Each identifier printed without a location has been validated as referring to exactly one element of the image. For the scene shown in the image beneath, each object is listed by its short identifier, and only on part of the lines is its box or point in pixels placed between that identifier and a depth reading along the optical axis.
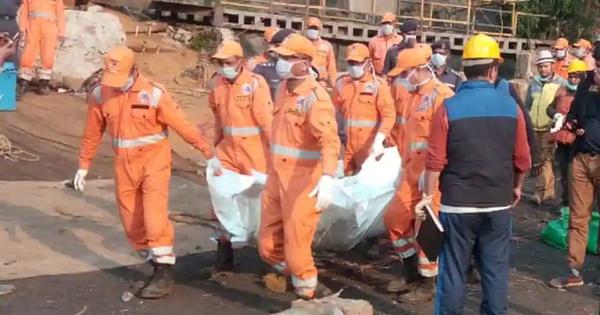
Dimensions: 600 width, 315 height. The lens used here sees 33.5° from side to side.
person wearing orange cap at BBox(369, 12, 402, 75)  13.24
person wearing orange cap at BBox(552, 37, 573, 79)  13.66
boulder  14.97
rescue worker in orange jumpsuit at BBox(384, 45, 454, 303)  7.13
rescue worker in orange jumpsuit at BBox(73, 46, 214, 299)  6.88
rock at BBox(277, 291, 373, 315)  5.41
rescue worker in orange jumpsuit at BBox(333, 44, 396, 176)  8.55
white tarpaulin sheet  7.39
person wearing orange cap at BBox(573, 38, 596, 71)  13.90
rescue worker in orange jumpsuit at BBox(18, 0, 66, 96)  13.52
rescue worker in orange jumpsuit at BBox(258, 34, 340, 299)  6.40
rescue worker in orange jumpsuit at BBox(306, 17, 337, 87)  12.05
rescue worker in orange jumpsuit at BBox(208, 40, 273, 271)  7.50
